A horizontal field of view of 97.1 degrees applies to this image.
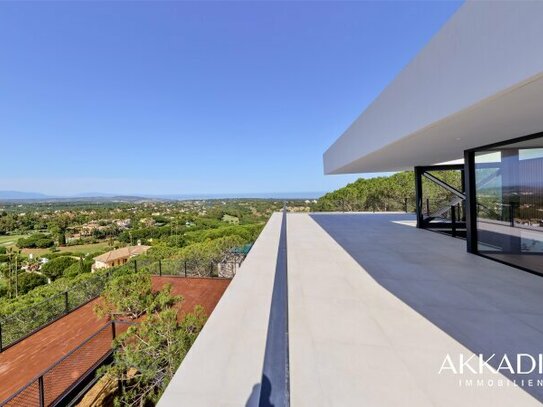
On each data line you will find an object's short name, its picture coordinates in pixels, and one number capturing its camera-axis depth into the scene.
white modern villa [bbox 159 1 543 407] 1.46
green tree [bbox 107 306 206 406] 3.02
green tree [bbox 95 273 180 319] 5.29
